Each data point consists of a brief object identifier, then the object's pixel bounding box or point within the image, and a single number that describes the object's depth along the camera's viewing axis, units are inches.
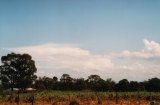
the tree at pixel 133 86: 3403.1
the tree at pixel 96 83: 3730.3
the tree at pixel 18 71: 3186.5
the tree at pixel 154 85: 3292.8
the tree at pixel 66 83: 4038.4
